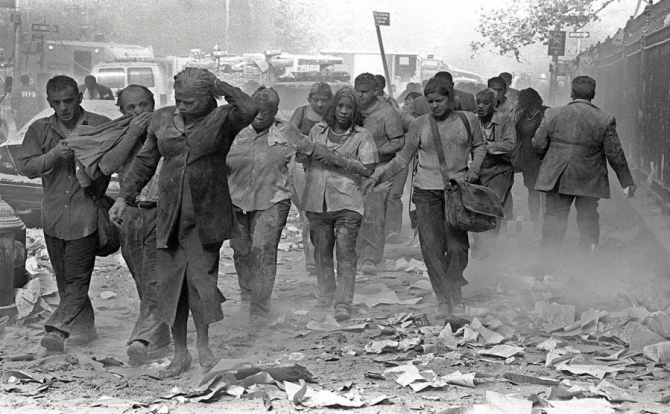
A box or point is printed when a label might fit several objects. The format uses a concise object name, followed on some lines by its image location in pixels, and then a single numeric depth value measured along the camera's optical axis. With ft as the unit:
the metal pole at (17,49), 106.79
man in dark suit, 33.32
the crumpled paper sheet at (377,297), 30.63
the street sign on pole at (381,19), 77.56
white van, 72.74
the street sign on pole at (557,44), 90.22
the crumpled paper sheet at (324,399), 19.45
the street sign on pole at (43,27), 95.31
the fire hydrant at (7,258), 27.37
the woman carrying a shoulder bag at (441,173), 27.81
